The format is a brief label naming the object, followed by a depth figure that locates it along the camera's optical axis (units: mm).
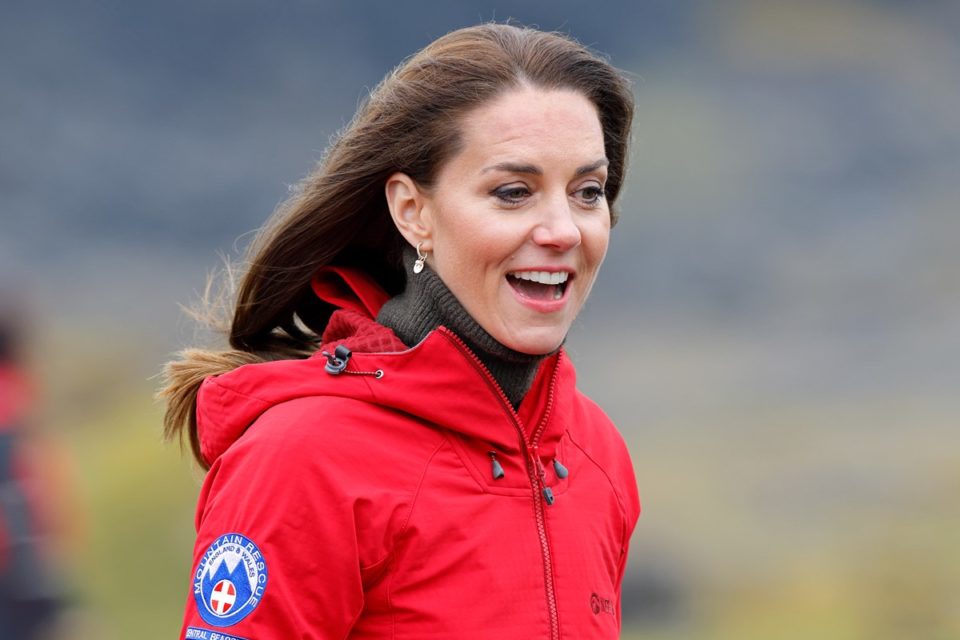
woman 8220
